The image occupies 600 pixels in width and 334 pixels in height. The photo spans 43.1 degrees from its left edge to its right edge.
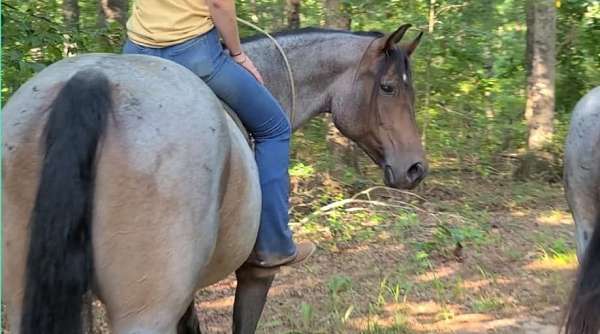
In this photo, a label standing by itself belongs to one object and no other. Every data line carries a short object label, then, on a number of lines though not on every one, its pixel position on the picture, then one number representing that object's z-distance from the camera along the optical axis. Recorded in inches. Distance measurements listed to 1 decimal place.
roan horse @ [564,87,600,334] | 144.5
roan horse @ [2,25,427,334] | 92.5
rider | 126.7
